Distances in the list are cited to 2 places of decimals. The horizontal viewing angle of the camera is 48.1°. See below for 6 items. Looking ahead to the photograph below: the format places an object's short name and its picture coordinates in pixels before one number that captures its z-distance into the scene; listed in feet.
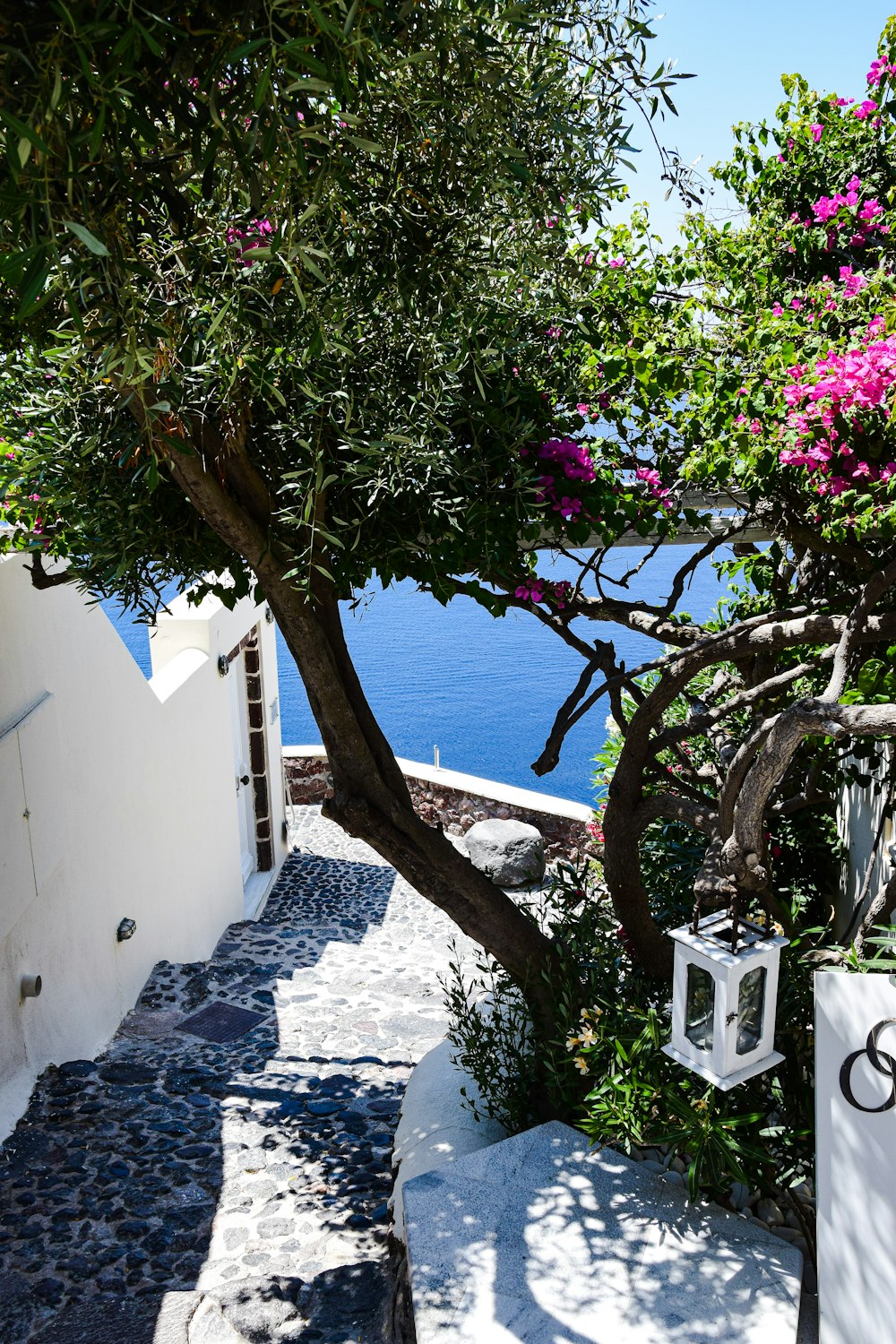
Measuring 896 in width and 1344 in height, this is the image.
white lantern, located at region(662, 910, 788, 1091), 9.88
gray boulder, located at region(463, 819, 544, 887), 37.50
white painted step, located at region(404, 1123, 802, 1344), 9.65
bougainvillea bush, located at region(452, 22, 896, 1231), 10.73
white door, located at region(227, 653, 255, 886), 35.09
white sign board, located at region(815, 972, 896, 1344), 9.52
